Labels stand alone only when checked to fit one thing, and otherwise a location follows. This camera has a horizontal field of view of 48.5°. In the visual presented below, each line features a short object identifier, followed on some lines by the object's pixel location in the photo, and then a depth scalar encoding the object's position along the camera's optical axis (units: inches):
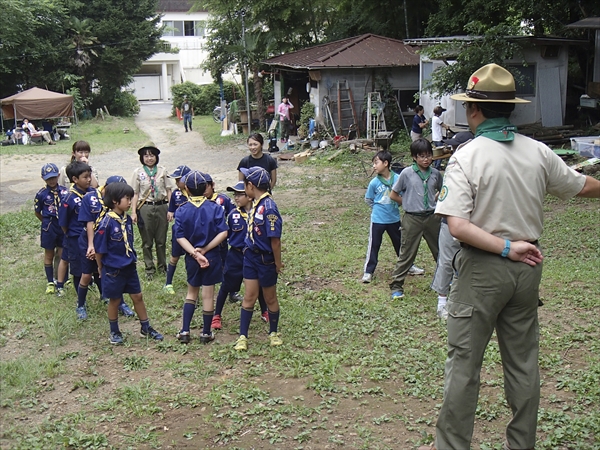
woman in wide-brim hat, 327.6
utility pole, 1055.0
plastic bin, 566.7
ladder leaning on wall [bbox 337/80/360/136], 888.2
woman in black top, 301.4
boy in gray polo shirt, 274.7
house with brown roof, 879.1
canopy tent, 1192.8
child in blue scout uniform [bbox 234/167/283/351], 230.2
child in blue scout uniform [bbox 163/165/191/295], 294.6
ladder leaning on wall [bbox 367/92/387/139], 870.4
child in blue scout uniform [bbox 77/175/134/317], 267.3
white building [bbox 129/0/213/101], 2106.3
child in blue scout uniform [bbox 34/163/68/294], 306.7
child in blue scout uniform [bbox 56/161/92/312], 284.4
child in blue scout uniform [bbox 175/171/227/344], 245.8
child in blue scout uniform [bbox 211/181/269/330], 261.4
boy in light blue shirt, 300.7
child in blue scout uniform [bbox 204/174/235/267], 268.5
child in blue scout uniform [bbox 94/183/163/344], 243.4
